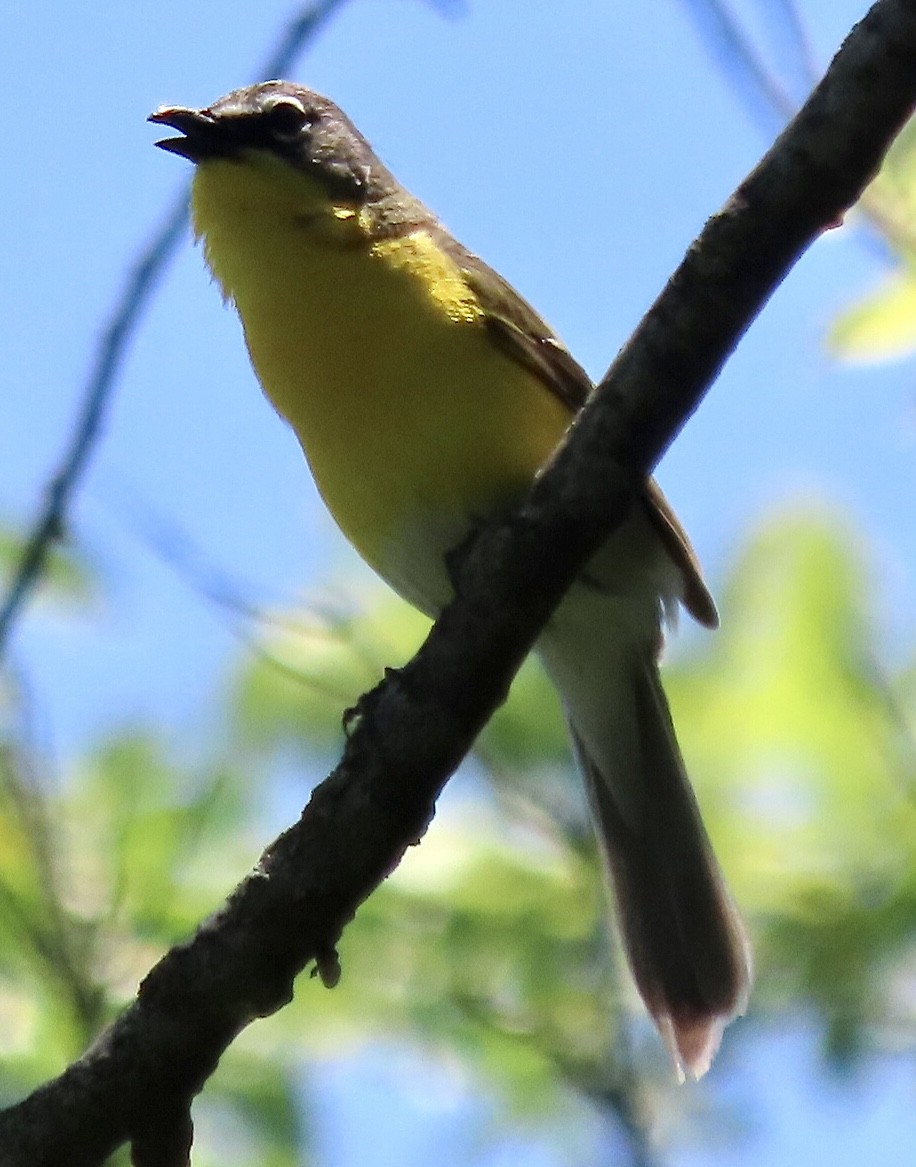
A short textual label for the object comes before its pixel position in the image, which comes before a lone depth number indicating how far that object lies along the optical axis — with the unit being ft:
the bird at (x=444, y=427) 27.32
